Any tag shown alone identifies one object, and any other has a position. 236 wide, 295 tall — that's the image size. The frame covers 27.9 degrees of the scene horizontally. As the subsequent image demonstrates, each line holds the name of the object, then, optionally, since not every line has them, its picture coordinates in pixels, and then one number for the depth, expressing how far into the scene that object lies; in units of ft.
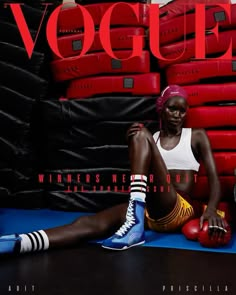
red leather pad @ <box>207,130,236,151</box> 9.10
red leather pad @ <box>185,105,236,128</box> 9.16
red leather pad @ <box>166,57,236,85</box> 9.23
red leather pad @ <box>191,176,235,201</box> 9.10
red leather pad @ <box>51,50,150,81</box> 9.66
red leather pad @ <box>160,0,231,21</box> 9.35
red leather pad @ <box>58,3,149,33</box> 9.73
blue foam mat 7.42
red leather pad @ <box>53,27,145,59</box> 9.68
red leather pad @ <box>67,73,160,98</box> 9.61
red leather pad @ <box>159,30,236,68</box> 9.26
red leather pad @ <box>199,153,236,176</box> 9.07
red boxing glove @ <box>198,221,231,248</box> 7.13
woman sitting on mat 7.05
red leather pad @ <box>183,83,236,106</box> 9.20
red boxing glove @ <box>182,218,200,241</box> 7.52
